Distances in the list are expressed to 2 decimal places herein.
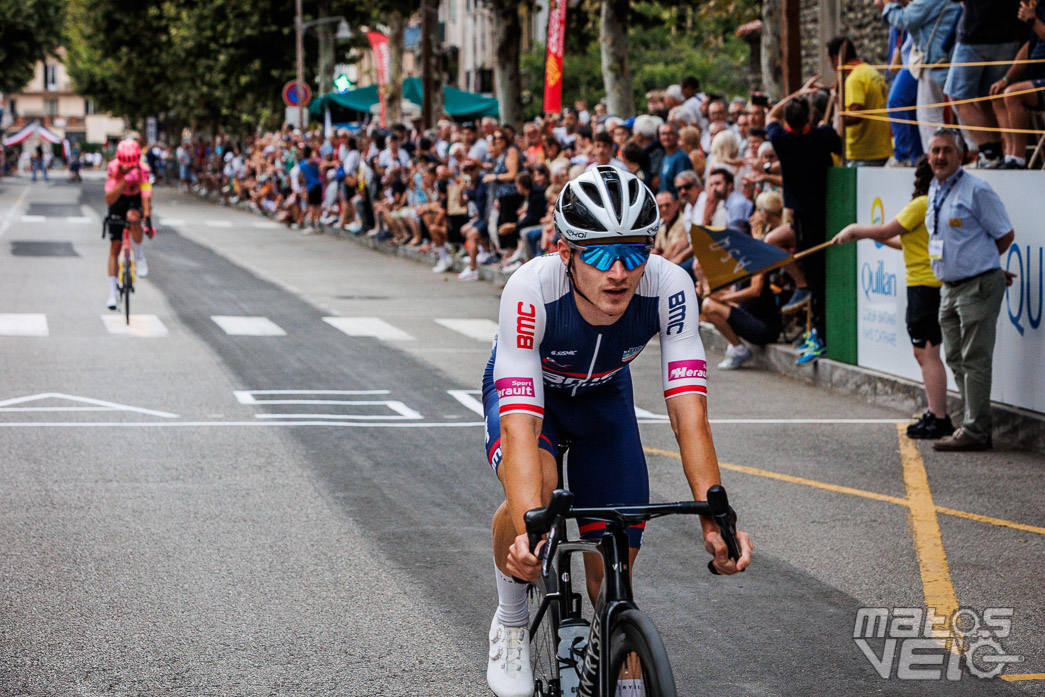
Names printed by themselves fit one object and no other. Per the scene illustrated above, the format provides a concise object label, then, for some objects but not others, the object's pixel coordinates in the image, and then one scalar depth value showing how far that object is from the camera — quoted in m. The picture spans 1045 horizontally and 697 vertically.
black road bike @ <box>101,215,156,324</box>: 17.30
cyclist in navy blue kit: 4.09
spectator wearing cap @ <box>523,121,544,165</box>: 22.00
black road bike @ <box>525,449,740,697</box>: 3.65
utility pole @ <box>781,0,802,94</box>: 15.80
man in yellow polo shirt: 13.41
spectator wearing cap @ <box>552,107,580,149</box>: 22.35
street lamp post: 45.03
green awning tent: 37.72
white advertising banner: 10.17
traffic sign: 44.78
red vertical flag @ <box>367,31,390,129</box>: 40.41
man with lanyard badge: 9.77
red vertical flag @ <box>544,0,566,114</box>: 22.72
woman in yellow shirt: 10.49
